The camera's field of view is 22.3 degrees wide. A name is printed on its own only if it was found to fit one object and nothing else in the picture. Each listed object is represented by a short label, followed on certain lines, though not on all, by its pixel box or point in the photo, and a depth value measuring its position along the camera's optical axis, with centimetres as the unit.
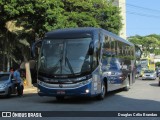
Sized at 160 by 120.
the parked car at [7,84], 2267
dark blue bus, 1842
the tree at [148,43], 12975
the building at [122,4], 8524
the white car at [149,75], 5336
